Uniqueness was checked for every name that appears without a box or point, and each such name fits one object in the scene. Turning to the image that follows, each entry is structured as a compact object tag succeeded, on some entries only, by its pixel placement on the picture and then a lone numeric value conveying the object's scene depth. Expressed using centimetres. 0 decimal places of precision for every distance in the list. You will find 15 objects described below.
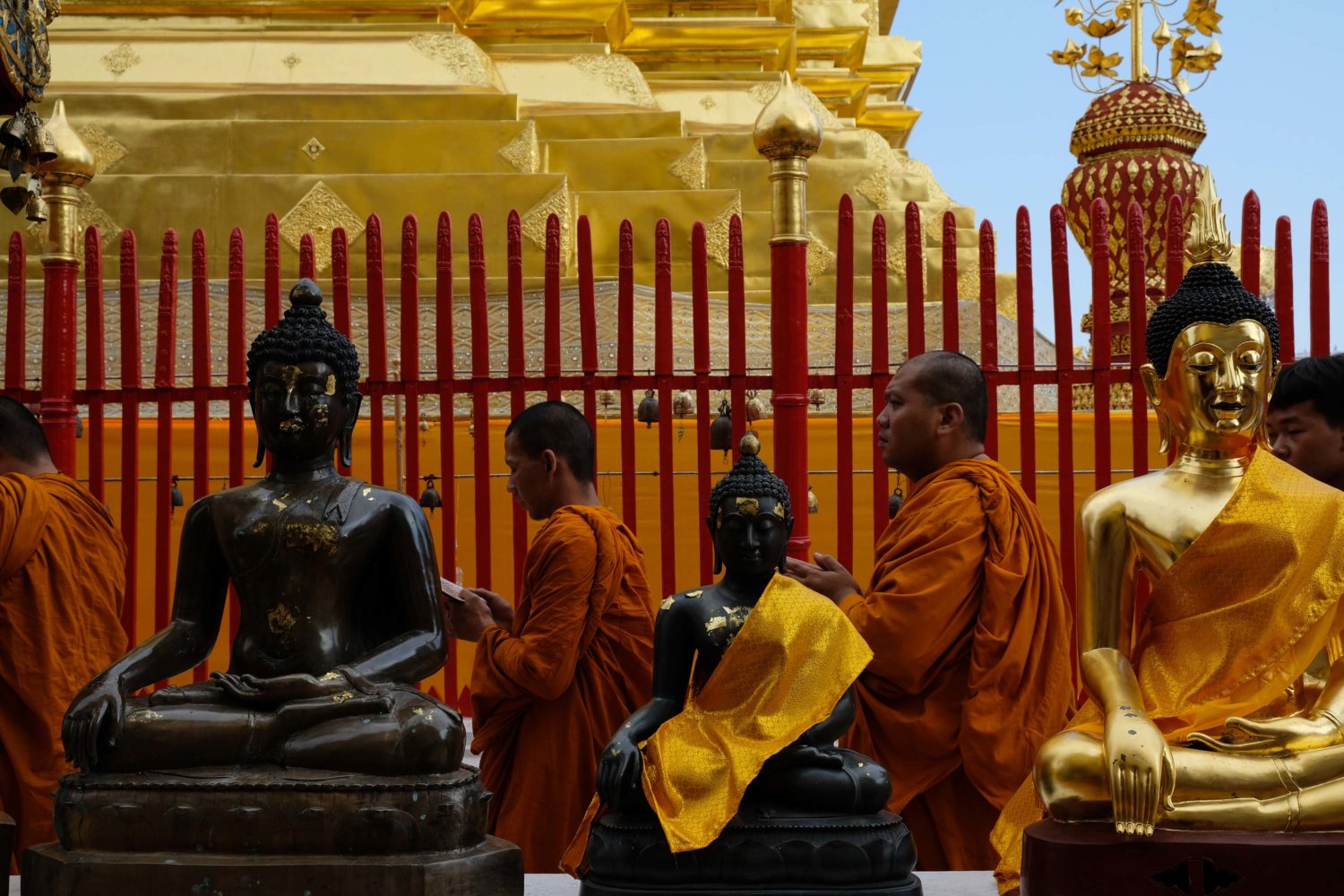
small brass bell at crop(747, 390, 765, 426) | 727
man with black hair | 502
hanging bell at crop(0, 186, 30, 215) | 555
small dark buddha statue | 394
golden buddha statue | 393
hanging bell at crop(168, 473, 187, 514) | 777
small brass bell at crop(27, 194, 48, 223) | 596
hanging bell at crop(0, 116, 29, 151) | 544
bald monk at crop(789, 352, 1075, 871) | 507
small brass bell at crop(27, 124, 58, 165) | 570
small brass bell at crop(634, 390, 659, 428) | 729
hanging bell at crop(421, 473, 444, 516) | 727
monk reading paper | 540
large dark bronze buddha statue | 384
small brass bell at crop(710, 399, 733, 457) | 705
